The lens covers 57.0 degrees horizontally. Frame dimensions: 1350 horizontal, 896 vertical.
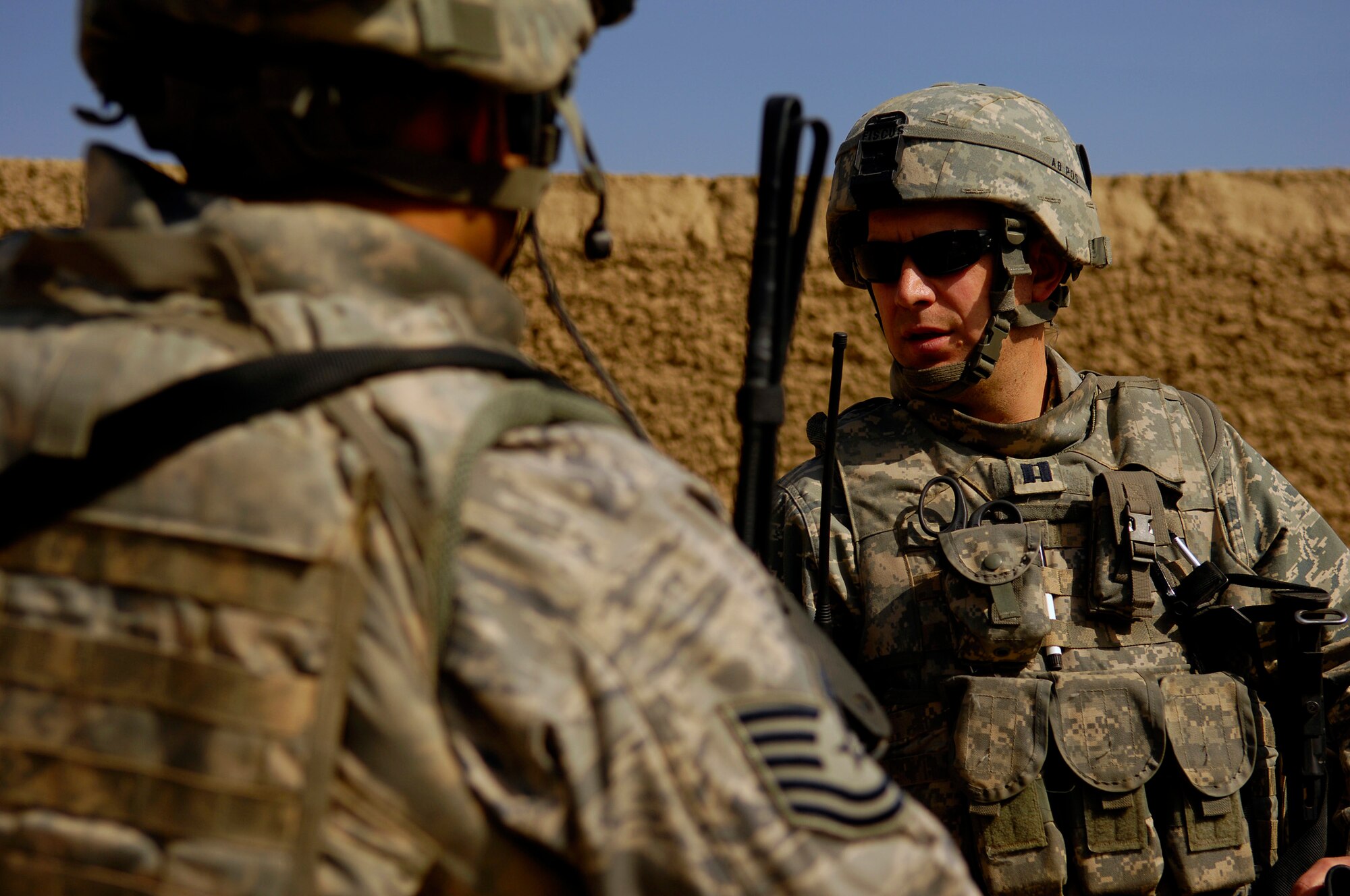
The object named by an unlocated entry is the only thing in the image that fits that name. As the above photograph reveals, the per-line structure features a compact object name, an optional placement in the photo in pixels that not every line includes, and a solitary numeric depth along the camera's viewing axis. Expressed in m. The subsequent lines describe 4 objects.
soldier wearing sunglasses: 2.42
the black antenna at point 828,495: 2.46
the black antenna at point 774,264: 1.50
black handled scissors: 2.57
